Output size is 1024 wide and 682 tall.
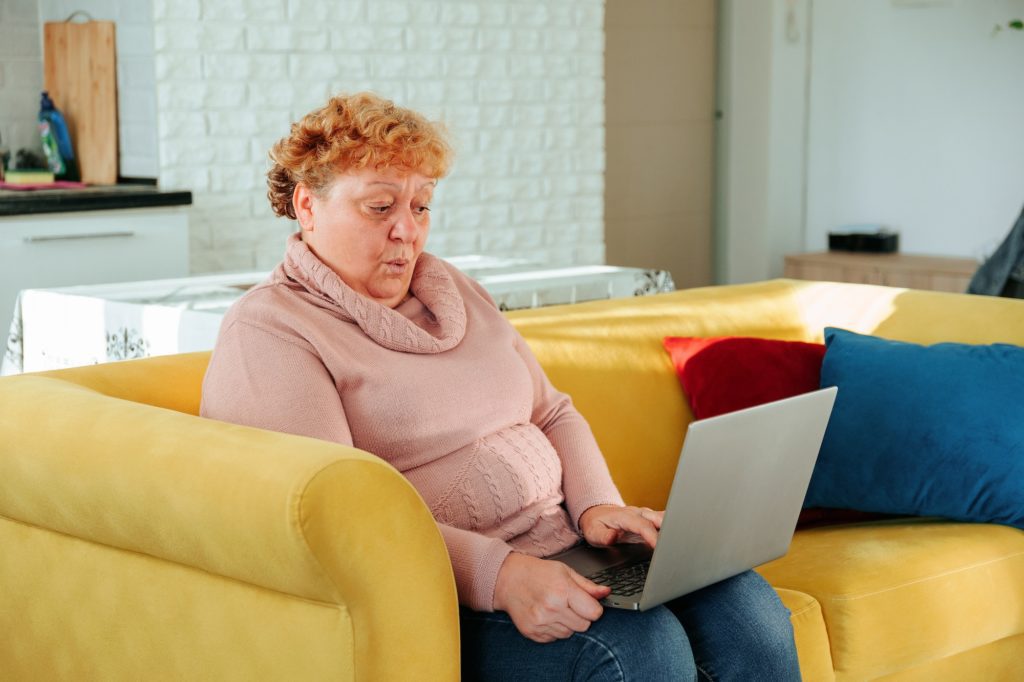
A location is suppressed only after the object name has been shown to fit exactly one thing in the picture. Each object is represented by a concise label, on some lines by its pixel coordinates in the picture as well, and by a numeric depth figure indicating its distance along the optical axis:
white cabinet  3.97
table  2.76
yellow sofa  1.57
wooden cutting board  4.57
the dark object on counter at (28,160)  4.59
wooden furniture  6.13
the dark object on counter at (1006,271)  4.85
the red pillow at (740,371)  2.77
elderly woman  1.73
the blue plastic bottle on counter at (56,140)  4.53
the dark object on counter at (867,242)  6.67
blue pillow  2.59
